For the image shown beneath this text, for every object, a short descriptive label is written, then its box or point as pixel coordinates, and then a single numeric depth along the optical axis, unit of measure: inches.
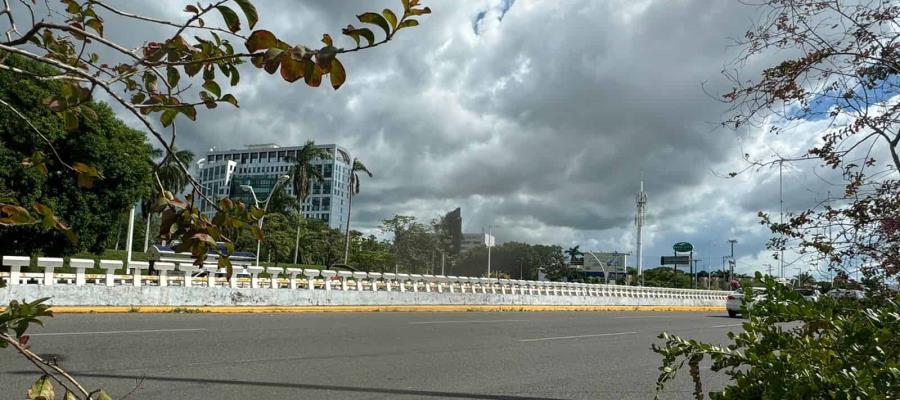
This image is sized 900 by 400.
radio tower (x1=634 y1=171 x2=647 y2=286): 2547.7
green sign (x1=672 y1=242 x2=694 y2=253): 2956.7
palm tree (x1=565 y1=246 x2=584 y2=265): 4603.8
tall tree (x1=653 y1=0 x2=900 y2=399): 121.0
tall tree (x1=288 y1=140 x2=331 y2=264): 2326.5
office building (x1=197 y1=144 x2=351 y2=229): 3814.0
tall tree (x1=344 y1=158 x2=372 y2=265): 2182.6
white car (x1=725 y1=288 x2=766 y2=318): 1070.2
